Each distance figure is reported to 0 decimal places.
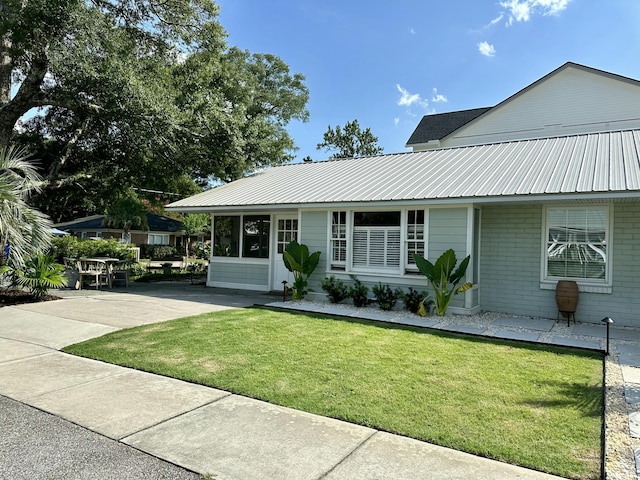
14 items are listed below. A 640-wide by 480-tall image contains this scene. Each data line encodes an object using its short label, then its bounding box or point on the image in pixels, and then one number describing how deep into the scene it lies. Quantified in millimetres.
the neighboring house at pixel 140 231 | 33062
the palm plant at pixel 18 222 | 9023
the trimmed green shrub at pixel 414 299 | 9289
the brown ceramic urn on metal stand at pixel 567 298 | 8312
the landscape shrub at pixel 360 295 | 10078
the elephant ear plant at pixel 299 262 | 10773
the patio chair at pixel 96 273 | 13391
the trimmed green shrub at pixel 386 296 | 9648
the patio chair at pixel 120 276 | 14355
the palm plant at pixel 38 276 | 10539
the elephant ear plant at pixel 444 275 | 8547
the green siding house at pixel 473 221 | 8344
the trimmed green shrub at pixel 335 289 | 10461
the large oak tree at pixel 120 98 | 13062
